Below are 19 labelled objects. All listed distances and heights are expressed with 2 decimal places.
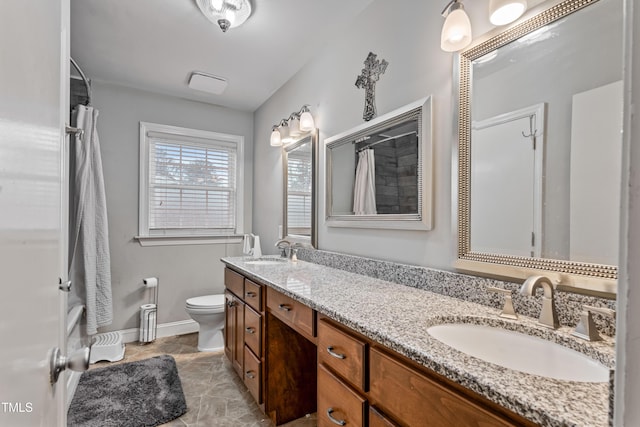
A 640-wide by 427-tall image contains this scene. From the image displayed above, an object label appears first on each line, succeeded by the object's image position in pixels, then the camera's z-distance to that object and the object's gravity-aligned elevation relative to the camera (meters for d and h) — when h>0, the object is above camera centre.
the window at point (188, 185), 3.09 +0.29
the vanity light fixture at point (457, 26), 1.20 +0.75
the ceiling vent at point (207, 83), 2.72 +1.21
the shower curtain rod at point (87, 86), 2.22 +1.00
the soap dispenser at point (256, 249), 2.99 -0.35
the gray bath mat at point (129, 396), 1.77 -1.21
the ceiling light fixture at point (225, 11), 1.77 +1.21
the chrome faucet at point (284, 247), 2.60 -0.30
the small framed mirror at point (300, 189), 2.40 +0.21
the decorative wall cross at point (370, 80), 1.79 +0.82
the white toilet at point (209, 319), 2.65 -0.95
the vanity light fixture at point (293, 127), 2.36 +0.72
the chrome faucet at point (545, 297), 0.89 -0.25
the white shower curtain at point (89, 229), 2.35 -0.15
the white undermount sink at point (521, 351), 0.78 -0.40
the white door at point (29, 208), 0.44 +0.00
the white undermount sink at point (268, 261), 2.41 -0.39
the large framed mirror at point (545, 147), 0.90 +0.24
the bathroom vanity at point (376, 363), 0.61 -0.40
